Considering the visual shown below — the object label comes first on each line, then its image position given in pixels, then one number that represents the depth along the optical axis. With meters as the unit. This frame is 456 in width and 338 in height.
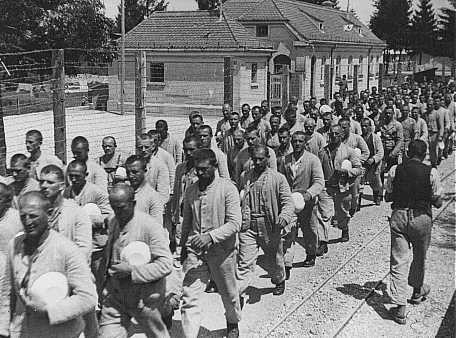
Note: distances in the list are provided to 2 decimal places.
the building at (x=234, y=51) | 32.19
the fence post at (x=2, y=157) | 9.52
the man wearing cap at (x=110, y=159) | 8.44
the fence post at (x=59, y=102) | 9.58
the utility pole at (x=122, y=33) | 28.06
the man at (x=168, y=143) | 10.35
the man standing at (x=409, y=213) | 7.69
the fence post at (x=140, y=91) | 11.30
